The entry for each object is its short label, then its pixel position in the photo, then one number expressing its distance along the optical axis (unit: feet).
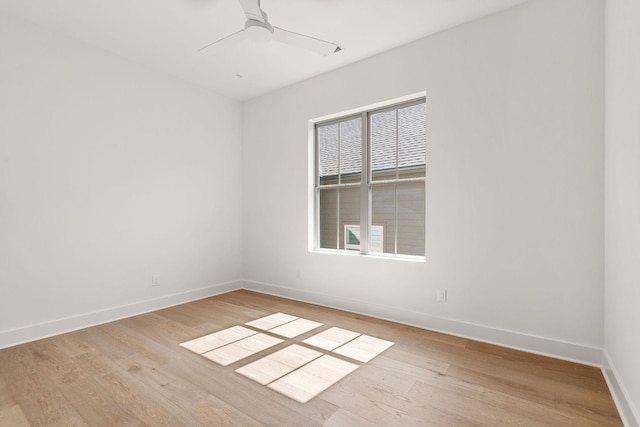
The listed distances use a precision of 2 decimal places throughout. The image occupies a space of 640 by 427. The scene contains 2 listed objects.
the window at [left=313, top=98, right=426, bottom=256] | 11.53
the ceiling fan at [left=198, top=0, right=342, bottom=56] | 7.48
